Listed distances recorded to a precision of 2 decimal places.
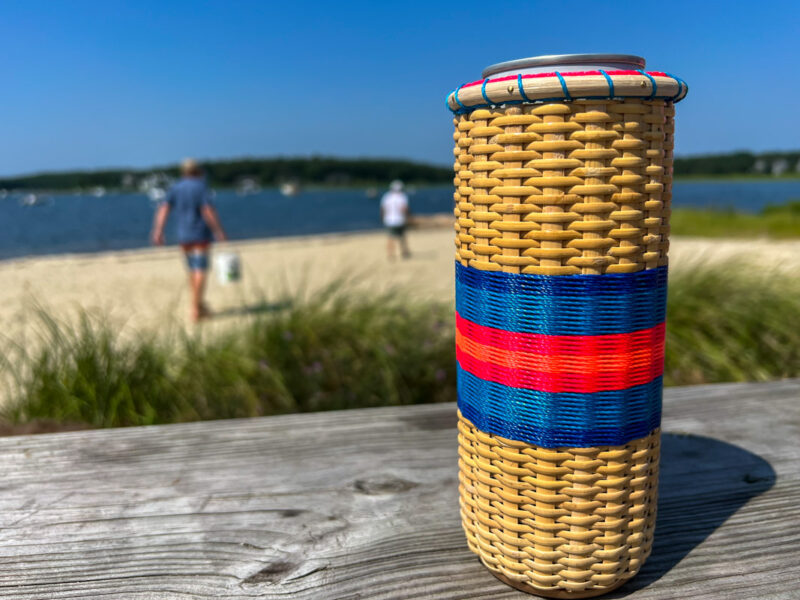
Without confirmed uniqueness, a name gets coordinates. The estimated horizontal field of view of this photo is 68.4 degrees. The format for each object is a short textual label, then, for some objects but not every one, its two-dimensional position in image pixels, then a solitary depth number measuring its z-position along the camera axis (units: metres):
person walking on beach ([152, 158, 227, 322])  6.63
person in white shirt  12.64
